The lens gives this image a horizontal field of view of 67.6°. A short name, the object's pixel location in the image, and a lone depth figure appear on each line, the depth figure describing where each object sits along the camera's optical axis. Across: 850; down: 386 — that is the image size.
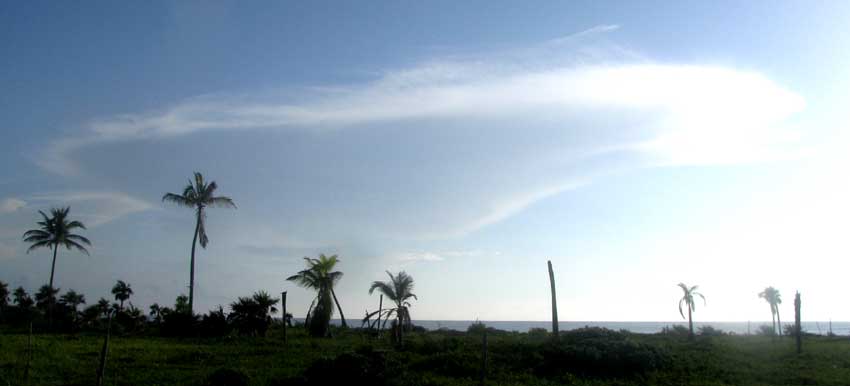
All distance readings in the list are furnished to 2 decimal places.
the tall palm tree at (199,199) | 48.53
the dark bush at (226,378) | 20.05
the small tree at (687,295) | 62.78
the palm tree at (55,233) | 52.53
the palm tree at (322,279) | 44.50
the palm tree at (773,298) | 80.50
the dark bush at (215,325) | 40.25
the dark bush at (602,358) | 26.09
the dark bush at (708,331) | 60.17
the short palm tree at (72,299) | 65.25
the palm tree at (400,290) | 35.81
